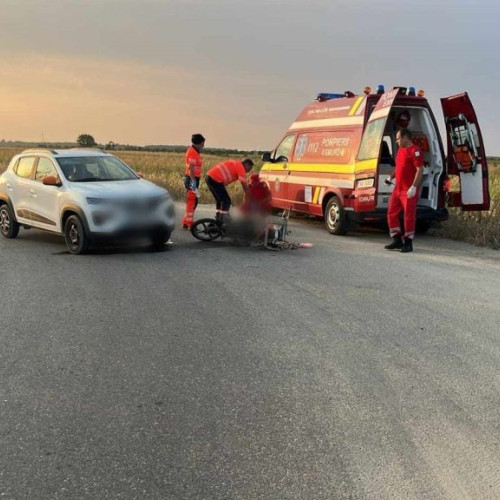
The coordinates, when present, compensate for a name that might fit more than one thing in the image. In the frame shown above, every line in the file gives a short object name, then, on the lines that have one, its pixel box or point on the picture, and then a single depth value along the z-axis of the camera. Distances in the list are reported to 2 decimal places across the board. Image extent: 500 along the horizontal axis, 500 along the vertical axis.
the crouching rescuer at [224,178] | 9.82
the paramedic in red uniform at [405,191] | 9.45
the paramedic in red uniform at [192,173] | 11.75
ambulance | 10.55
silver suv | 8.88
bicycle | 9.67
